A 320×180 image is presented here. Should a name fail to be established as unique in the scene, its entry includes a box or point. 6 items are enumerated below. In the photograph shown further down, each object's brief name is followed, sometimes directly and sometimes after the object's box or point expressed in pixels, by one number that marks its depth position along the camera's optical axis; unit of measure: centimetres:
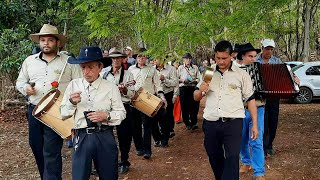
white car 1636
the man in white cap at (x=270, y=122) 759
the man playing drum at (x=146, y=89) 786
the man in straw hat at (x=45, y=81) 527
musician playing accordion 597
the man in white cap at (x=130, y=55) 1089
